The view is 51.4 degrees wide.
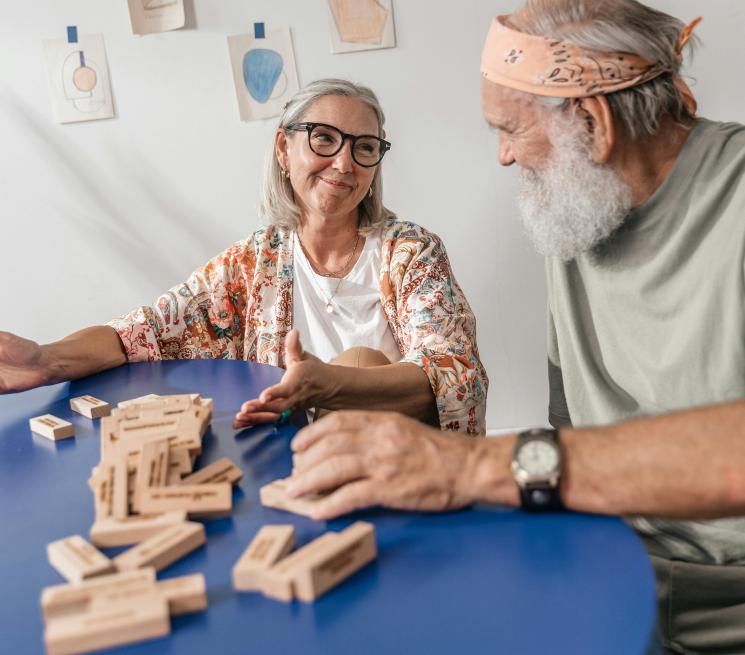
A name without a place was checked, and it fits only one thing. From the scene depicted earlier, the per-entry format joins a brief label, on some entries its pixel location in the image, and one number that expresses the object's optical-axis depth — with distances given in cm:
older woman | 227
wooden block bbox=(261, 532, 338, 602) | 90
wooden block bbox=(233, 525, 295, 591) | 92
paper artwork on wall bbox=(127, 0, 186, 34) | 320
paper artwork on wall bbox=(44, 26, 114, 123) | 326
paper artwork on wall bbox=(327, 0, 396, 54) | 318
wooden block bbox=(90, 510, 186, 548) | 106
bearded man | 142
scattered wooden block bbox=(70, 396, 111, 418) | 170
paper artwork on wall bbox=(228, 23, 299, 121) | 323
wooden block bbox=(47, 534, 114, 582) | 95
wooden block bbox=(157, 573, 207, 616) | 88
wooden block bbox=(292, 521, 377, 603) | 89
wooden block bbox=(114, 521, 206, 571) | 97
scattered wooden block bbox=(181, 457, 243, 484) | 123
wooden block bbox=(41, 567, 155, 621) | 88
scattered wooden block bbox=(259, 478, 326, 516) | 112
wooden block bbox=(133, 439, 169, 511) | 114
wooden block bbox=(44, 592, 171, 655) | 83
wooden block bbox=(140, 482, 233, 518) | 111
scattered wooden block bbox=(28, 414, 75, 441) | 157
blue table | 83
